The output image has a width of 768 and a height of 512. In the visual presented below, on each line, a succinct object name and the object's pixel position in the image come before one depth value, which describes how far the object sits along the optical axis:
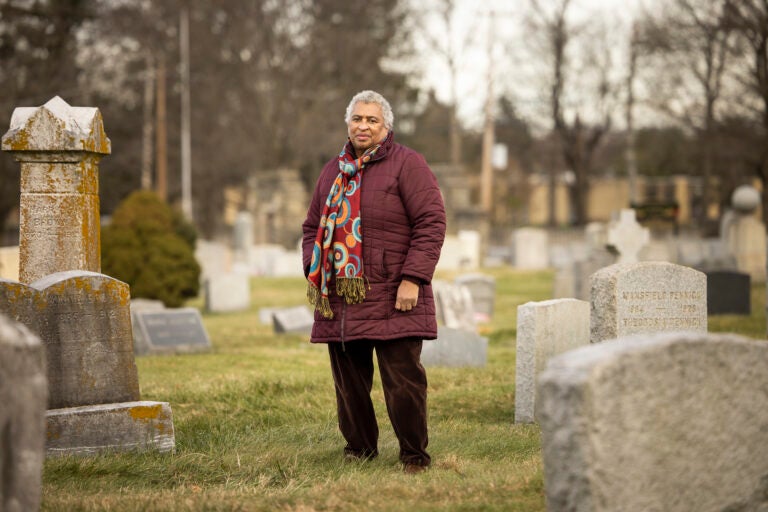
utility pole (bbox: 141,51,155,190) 44.25
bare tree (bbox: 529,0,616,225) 44.12
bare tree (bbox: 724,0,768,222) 25.33
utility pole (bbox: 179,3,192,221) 41.50
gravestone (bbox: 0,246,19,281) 16.73
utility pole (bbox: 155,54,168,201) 41.12
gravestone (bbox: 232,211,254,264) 36.26
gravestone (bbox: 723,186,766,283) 24.62
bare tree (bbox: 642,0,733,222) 30.47
